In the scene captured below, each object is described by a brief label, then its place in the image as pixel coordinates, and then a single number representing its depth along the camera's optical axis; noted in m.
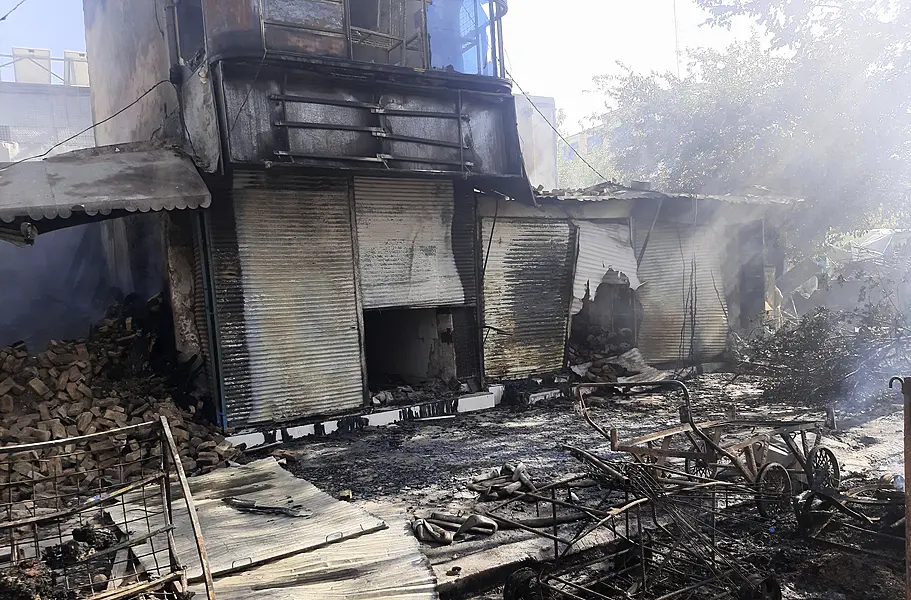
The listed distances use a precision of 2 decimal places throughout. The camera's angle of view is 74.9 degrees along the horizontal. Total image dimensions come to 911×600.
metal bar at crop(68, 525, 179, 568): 3.63
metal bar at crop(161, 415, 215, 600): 3.22
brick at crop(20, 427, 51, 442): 7.26
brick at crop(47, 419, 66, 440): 7.42
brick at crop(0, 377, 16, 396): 7.75
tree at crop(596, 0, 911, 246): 17.22
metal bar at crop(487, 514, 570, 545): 5.04
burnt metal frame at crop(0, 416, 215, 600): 3.43
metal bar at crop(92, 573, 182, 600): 2.98
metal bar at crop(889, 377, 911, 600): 3.24
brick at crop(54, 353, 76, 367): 8.42
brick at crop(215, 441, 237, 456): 8.16
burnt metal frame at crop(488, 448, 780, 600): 4.03
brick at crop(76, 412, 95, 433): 7.59
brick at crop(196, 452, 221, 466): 7.94
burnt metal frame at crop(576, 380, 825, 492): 5.36
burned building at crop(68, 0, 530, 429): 9.10
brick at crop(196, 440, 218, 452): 8.14
